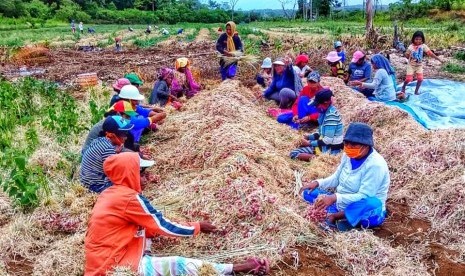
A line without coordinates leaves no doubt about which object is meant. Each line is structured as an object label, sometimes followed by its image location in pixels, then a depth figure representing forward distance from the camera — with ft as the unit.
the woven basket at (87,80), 33.78
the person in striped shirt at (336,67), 30.58
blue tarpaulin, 22.63
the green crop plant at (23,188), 14.32
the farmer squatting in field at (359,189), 12.21
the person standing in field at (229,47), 31.68
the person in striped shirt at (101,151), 13.70
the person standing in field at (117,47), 60.70
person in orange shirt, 9.61
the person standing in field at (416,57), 27.91
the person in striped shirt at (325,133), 17.35
